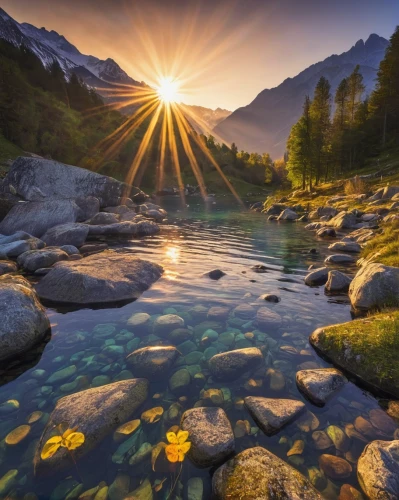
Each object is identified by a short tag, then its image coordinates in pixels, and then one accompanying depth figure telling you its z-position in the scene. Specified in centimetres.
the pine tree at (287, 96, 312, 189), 5697
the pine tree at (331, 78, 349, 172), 6506
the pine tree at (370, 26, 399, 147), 6303
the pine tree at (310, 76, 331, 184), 6034
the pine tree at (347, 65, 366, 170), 6825
